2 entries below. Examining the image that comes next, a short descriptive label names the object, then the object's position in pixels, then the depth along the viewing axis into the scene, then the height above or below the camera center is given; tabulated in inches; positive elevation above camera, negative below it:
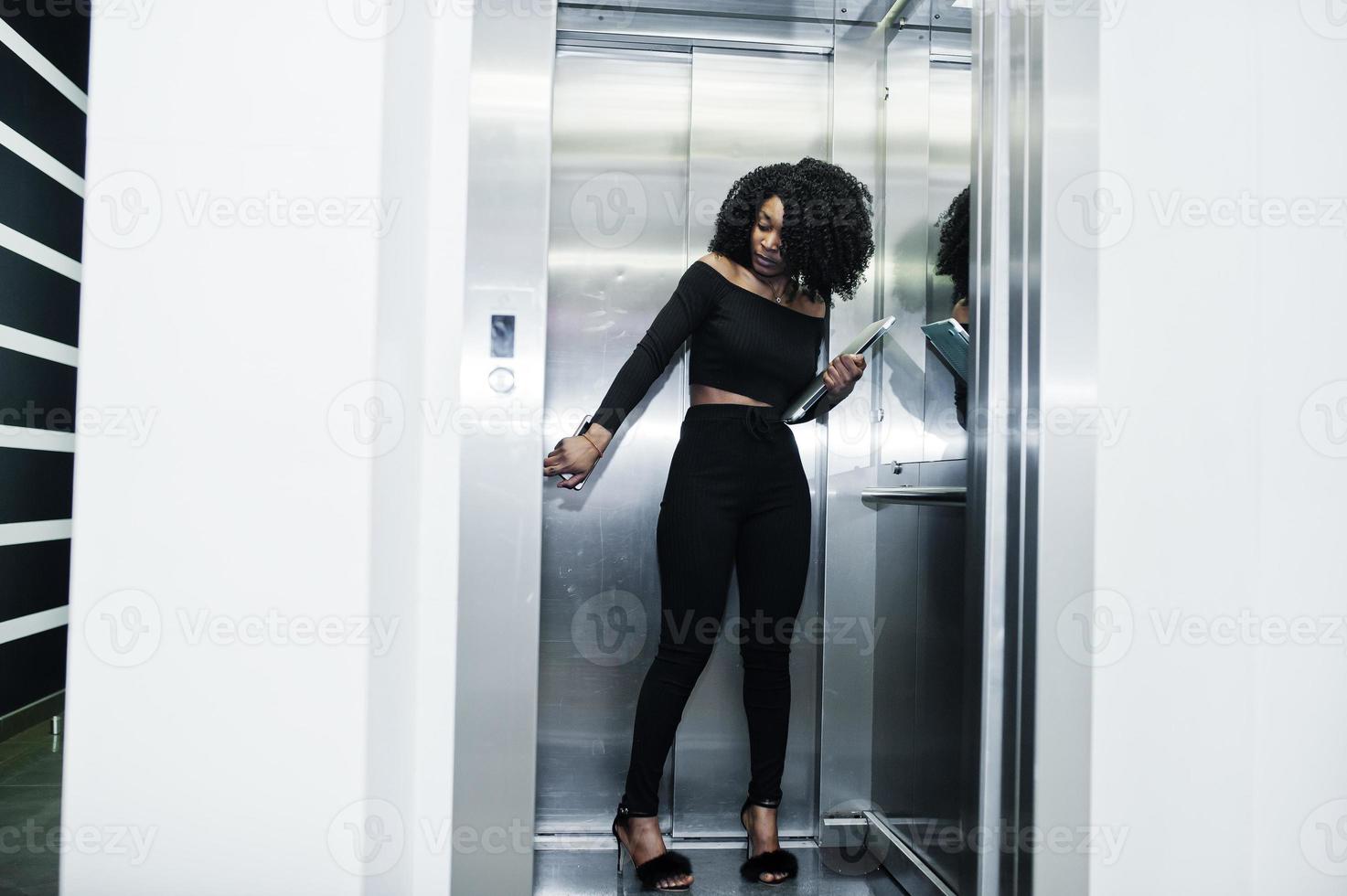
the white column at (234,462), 46.0 -0.3
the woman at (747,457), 76.6 +0.7
